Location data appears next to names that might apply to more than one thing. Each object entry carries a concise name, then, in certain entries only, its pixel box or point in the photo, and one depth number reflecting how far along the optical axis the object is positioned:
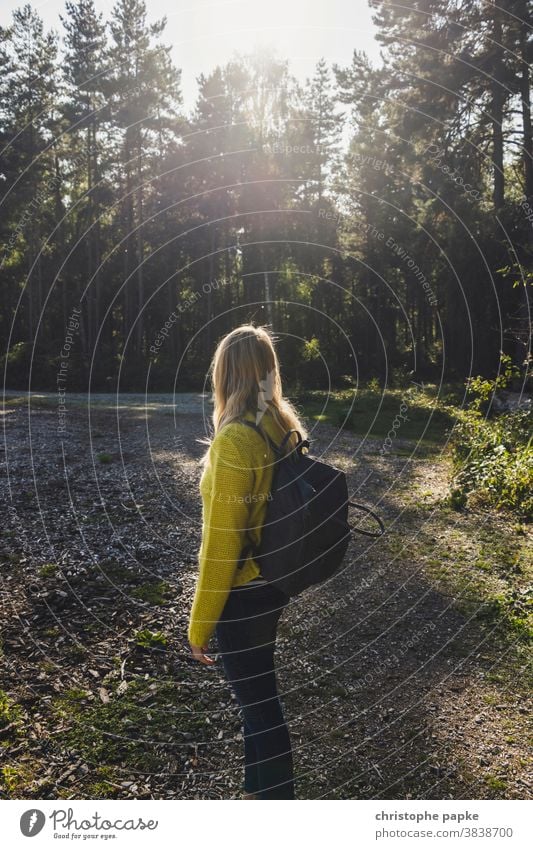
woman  2.94
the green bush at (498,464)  8.59
